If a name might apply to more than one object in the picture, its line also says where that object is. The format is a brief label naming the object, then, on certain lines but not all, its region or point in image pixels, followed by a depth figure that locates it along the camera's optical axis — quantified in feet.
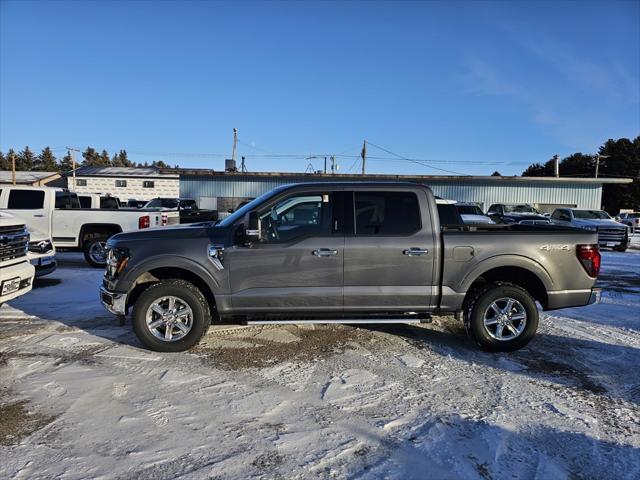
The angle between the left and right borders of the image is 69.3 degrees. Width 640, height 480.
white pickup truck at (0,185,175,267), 35.35
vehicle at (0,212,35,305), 18.03
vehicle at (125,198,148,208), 104.88
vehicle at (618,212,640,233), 105.29
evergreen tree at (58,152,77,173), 307.99
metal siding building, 114.62
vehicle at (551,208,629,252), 60.39
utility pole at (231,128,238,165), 166.15
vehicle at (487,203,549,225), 73.78
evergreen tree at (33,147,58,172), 308.42
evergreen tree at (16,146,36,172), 301.22
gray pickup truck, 16.55
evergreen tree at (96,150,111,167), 305.69
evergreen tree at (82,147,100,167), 299.40
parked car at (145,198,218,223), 65.46
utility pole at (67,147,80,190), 141.18
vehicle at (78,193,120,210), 52.03
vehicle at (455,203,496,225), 65.92
